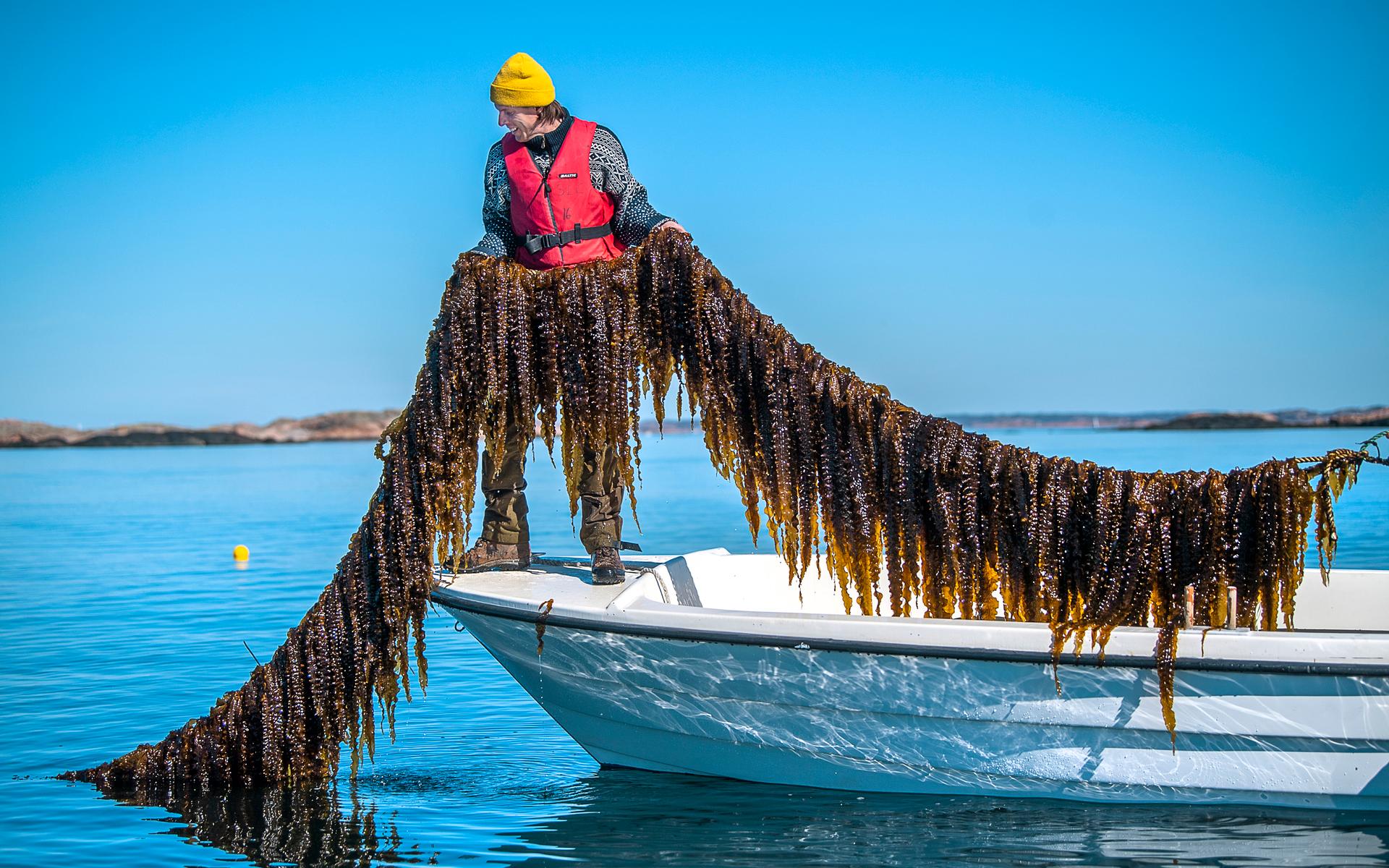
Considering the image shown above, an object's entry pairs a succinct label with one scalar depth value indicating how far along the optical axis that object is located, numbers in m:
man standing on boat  6.38
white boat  5.27
